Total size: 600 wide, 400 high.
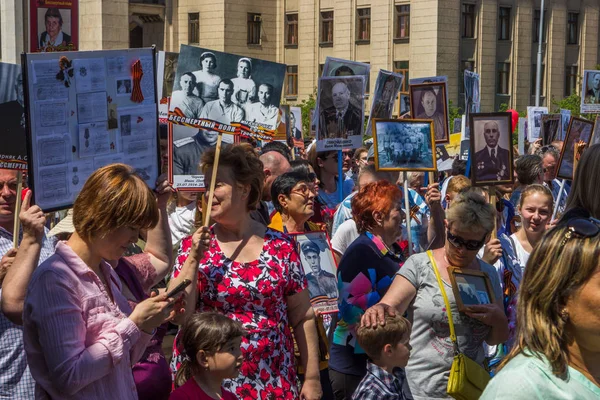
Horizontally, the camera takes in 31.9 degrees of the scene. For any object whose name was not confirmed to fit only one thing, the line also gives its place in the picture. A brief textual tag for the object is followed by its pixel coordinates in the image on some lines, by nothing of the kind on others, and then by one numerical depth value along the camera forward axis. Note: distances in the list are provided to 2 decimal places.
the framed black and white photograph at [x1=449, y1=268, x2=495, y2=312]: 5.02
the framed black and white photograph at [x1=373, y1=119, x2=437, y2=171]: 8.39
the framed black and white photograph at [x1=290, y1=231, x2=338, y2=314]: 5.70
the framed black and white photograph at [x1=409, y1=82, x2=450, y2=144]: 10.77
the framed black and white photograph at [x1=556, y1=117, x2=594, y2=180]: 9.52
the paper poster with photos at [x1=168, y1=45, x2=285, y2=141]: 6.42
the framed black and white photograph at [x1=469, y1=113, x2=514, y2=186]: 7.93
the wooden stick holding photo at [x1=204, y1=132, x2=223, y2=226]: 4.69
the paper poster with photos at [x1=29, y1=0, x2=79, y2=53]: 9.12
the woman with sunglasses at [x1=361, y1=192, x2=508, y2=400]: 5.07
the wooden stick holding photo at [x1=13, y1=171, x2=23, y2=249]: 4.53
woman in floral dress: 4.70
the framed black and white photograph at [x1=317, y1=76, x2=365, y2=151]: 10.34
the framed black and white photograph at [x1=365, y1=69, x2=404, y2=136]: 11.78
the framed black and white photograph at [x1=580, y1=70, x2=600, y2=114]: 16.34
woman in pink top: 3.56
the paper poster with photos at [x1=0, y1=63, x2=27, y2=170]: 4.85
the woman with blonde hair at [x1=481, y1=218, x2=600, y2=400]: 2.71
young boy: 4.83
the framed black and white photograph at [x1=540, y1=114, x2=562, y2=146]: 16.64
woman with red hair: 5.61
